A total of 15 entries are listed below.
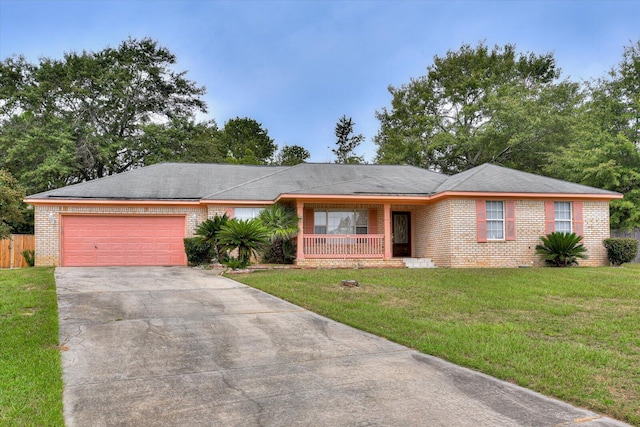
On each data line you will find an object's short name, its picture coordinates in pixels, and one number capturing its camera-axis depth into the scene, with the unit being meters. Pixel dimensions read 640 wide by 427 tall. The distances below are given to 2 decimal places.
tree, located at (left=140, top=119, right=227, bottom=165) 28.33
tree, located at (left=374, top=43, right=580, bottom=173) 29.28
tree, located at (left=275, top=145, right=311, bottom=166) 45.50
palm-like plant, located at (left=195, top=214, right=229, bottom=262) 14.73
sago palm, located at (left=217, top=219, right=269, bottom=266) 13.73
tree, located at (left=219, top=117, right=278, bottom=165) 45.53
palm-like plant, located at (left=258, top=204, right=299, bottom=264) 15.91
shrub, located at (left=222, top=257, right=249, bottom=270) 13.91
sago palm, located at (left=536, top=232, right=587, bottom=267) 15.23
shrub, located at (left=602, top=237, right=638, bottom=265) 15.95
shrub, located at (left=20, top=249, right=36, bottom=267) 16.80
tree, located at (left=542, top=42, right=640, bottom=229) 21.50
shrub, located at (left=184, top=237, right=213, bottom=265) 16.16
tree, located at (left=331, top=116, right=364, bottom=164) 42.53
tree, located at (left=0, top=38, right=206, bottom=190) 24.89
